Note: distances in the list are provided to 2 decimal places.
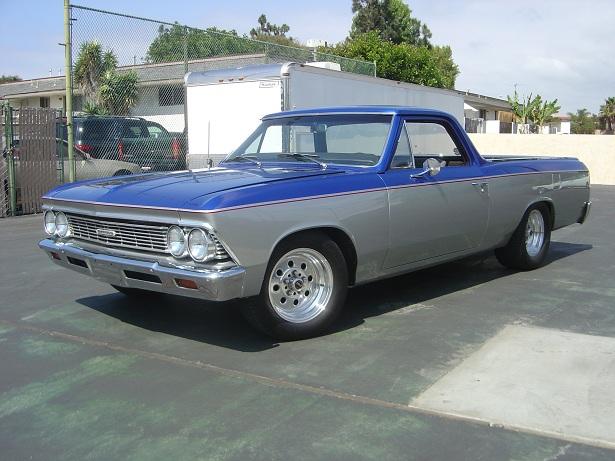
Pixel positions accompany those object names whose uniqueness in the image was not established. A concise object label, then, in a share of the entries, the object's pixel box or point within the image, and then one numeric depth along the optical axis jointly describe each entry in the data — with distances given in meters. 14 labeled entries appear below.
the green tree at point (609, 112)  72.19
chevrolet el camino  4.17
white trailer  11.33
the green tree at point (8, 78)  59.19
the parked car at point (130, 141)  13.27
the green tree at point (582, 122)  75.82
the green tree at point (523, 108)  46.81
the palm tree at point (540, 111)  46.62
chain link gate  11.91
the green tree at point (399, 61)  32.47
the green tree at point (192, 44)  14.41
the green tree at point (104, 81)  13.39
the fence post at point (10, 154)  11.73
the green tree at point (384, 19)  50.69
